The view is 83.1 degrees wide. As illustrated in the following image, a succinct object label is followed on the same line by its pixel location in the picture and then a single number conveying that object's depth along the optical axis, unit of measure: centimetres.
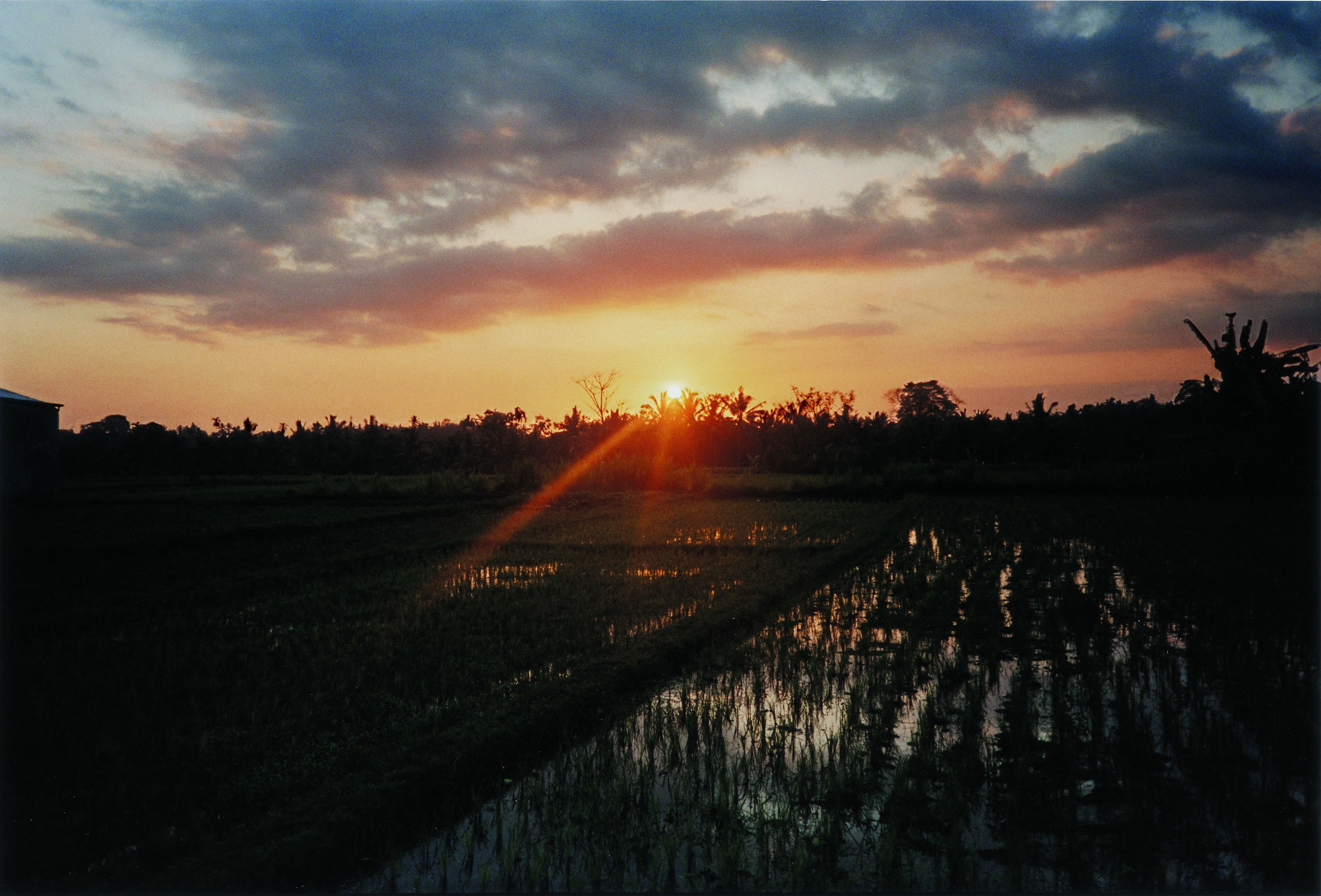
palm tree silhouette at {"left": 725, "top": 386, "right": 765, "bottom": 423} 5509
